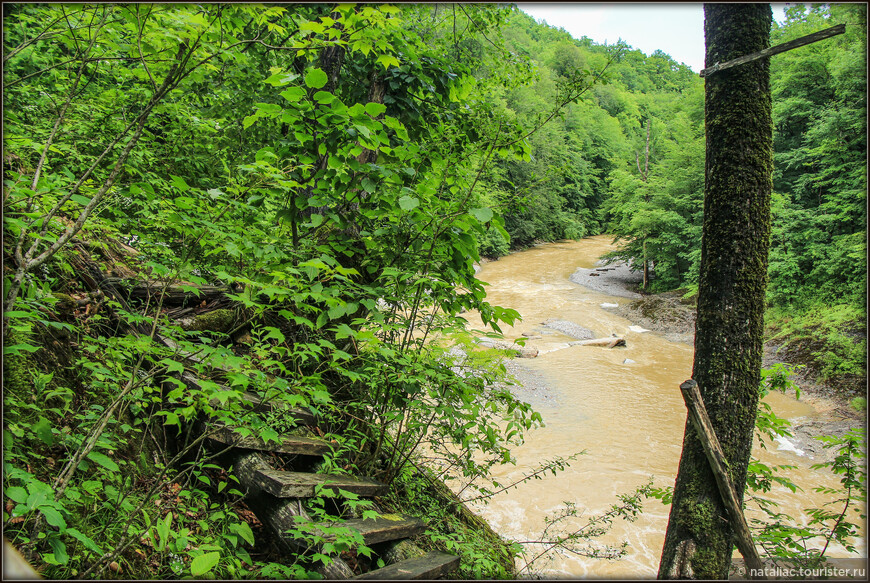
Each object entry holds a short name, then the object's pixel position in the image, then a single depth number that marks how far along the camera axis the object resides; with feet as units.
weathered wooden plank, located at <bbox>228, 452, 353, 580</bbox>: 6.58
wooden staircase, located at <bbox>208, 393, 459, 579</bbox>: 6.93
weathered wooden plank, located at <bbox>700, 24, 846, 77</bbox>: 6.81
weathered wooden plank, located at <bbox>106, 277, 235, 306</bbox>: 9.65
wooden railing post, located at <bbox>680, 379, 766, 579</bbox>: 7.29
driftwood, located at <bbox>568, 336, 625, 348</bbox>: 41.60
